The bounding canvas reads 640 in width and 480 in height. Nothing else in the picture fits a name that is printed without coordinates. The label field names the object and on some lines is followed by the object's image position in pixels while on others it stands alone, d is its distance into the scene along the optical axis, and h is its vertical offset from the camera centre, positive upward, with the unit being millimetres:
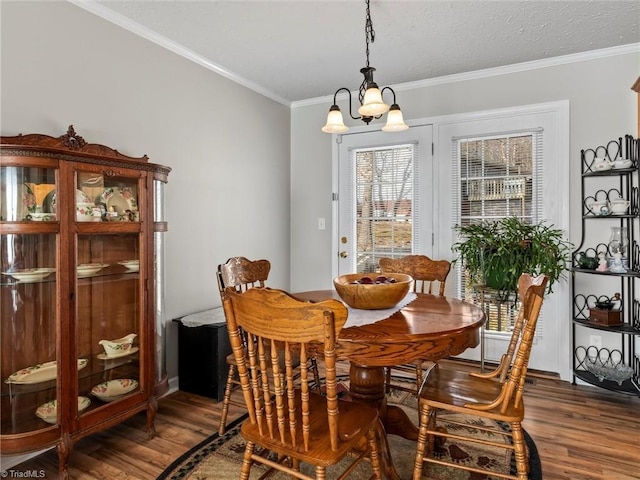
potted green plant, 2783 -122
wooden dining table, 1478 -395
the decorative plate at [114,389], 2053 -789
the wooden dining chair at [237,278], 2287 -247
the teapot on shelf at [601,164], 2803 +497
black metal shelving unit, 2756 -299
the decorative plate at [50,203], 1820 +163
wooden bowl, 1827 -262
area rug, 1897 -1118
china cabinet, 1766 -257
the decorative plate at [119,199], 2098 +208
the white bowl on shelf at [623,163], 2744 +489
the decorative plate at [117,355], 2098 -620
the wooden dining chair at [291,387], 1235 -499
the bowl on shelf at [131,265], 2211 -146
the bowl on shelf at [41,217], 1774 +99
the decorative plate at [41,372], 1829 -607
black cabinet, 2715 -831
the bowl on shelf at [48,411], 1814 -779
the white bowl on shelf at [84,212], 1919 +132
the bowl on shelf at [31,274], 1788 -156
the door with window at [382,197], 3643 +372
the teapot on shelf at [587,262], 2852 -192
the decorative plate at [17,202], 1740 +161
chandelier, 1986 +658
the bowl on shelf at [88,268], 1968 -149
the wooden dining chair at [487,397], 1514 -677
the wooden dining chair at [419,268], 2660 -218
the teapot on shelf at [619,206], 2770 +201
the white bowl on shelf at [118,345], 2127 -572
